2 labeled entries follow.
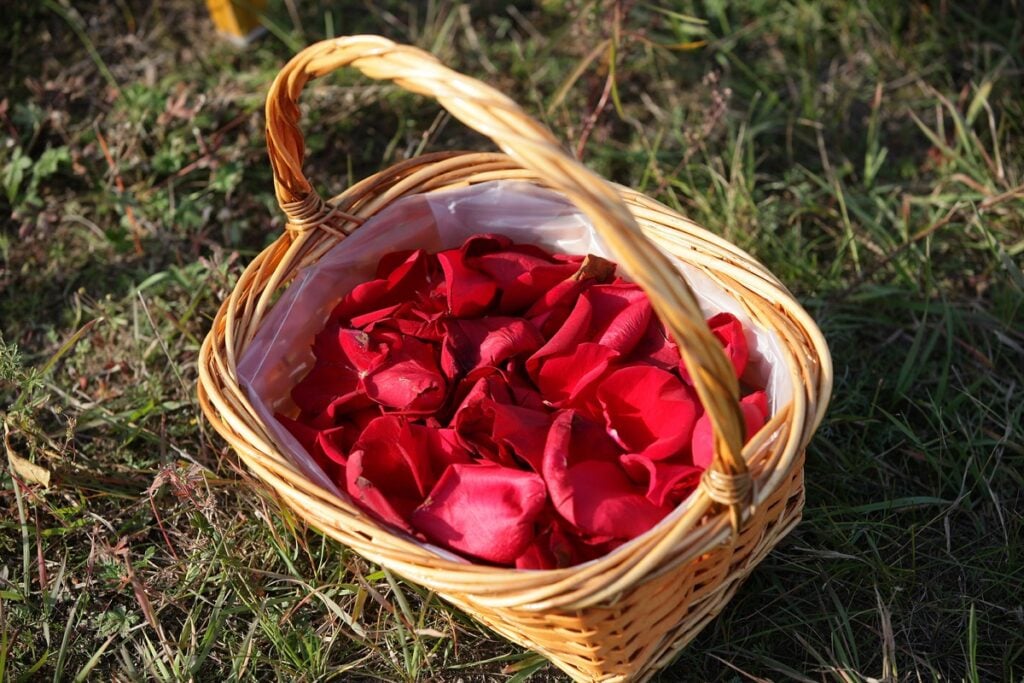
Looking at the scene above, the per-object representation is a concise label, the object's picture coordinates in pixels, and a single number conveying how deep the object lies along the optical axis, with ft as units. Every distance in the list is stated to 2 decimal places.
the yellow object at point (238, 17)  3.43
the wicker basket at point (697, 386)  2.13
